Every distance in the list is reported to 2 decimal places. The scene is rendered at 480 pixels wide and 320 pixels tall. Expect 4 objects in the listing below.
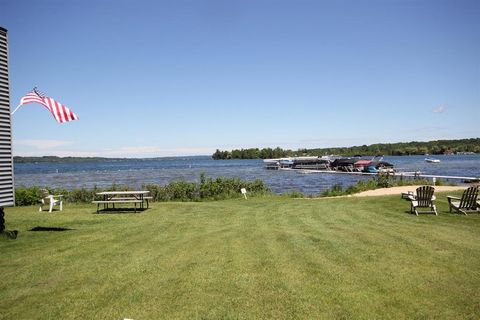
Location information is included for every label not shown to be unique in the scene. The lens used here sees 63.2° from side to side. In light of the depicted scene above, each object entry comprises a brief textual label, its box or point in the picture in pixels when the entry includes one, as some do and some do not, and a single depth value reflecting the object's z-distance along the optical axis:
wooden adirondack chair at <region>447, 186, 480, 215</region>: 13.45
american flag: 11.55
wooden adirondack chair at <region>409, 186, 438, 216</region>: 13.77
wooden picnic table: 16.00
